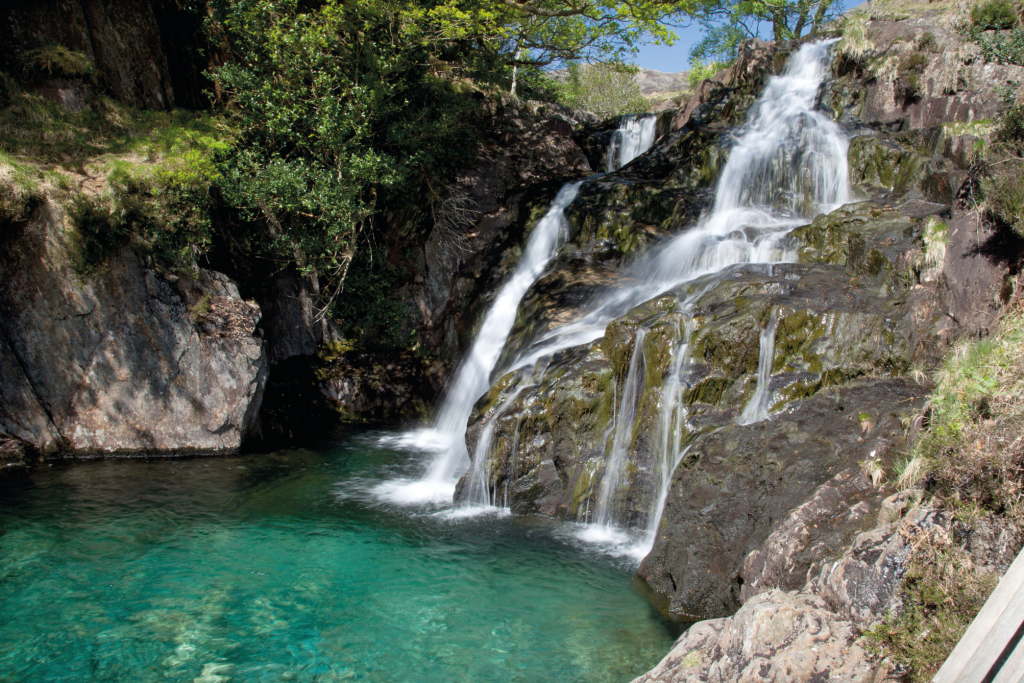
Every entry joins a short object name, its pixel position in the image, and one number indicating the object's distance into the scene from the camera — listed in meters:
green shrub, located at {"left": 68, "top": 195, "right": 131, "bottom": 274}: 9.62
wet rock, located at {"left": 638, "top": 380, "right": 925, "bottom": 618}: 5.36
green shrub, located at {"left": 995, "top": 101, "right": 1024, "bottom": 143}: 5.57
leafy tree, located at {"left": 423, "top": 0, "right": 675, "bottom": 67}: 11.25
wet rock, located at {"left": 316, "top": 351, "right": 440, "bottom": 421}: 12.84
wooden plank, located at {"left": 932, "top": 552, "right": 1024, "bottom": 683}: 2.62
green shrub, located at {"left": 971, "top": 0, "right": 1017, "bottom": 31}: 11.63
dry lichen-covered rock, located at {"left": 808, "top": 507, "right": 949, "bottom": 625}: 3.76
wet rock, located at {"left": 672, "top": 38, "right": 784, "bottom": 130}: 13.62
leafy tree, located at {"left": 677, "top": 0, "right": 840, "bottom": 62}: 23.01
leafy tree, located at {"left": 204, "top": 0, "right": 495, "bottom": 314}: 10.98
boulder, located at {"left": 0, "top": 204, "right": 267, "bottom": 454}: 9.48
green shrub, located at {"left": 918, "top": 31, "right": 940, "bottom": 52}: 11.84
